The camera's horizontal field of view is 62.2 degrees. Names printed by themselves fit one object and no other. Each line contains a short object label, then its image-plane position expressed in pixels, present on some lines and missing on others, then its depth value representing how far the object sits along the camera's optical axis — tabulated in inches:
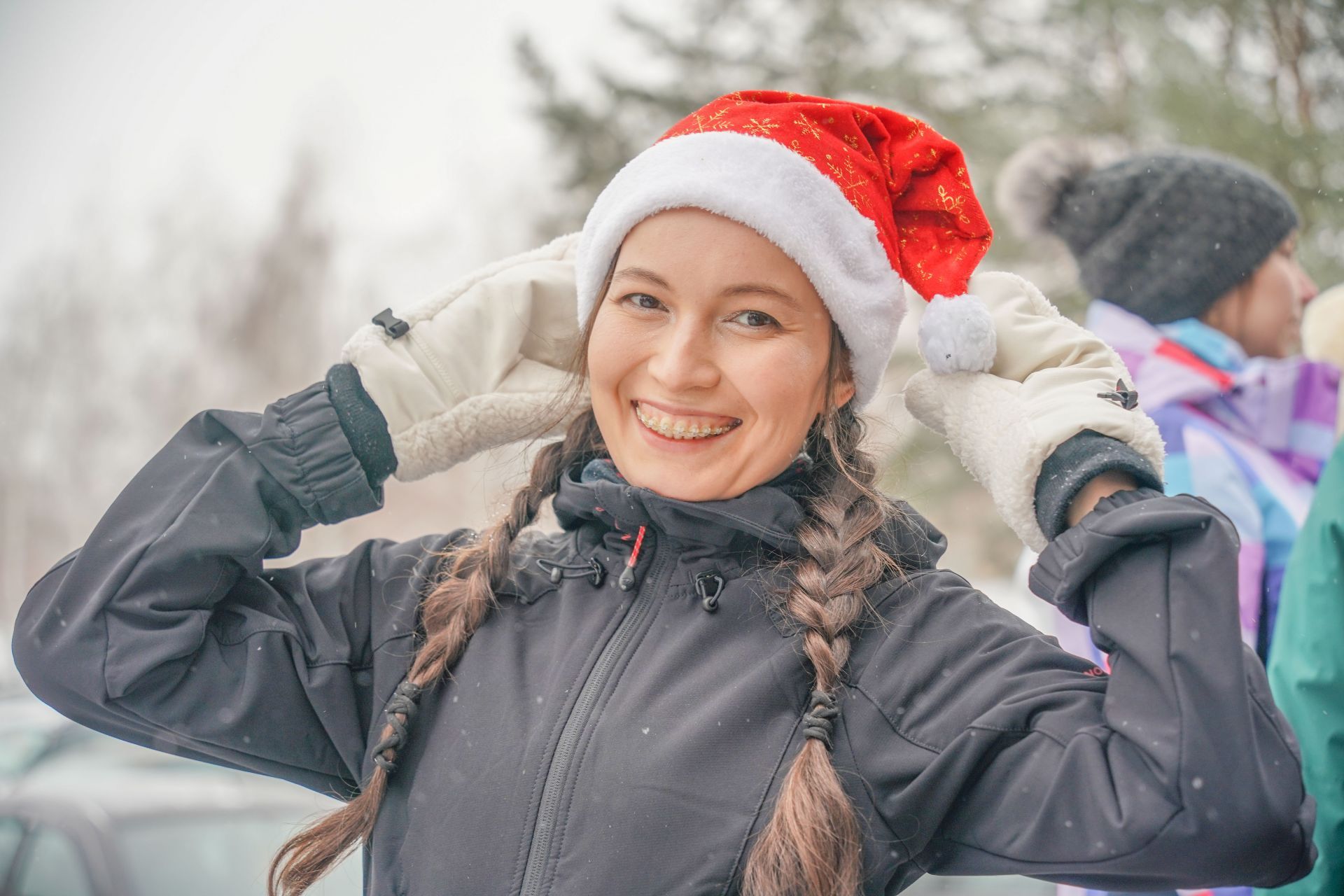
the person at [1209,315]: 106.8
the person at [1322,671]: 82.9
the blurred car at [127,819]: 113.7
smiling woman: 55.9
